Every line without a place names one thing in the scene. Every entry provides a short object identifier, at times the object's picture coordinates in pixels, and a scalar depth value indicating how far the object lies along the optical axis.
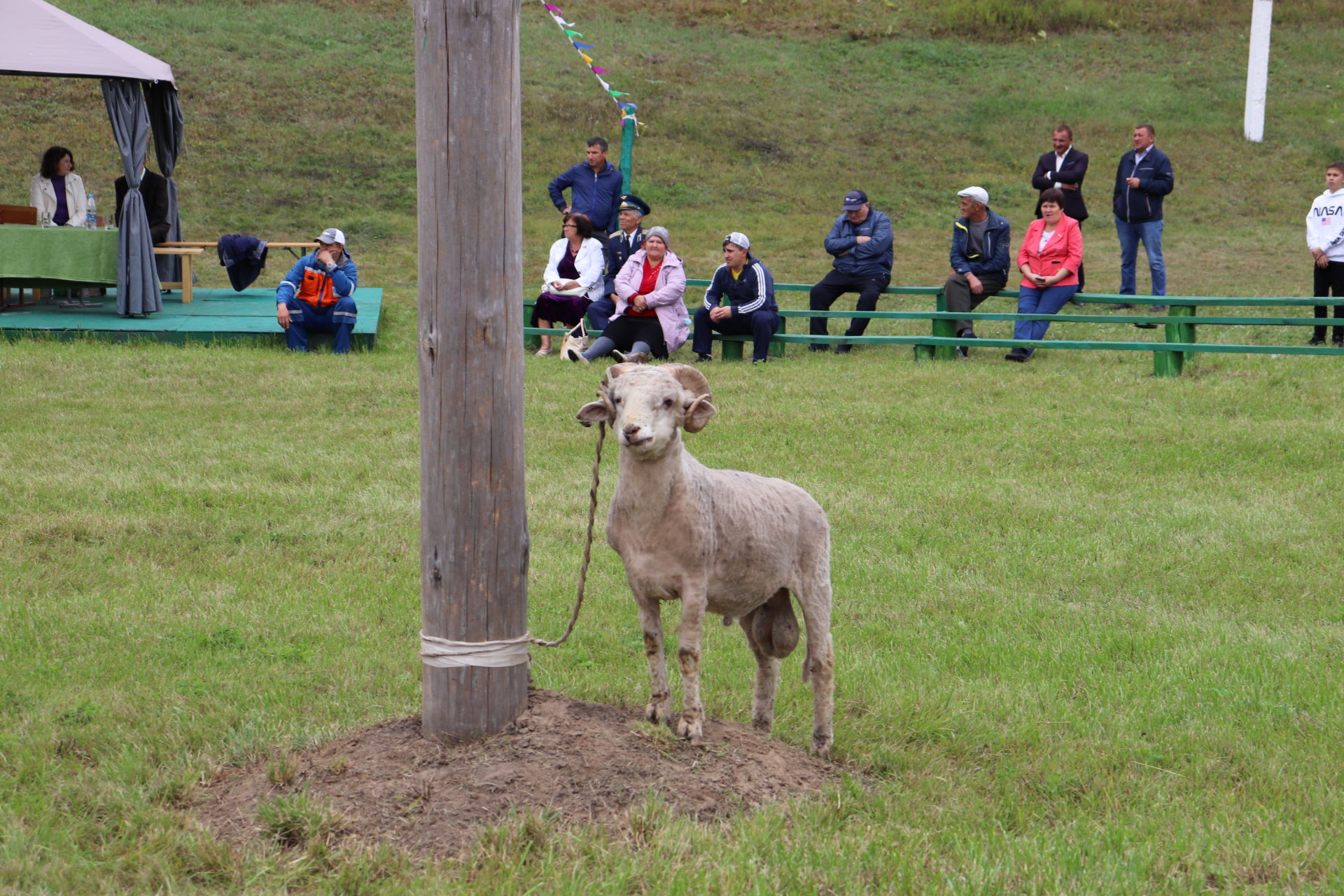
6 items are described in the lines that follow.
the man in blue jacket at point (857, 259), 14.13
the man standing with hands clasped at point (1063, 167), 15.18
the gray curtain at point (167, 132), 16.41
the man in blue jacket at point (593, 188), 15.20
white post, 31.22
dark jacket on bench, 16.50
